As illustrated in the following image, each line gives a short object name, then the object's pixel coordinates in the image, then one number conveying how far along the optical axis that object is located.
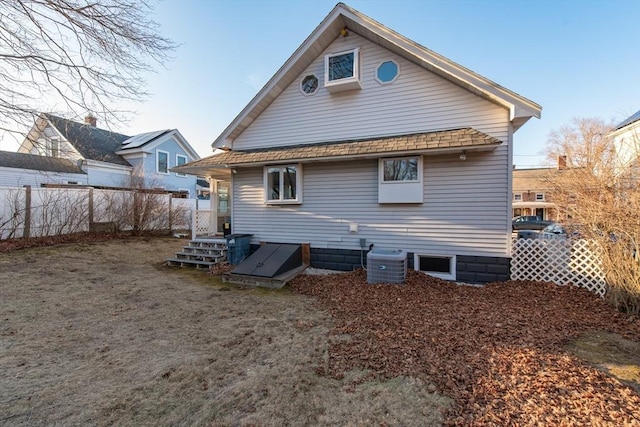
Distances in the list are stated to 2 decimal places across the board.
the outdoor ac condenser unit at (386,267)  6.55
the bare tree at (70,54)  5.19
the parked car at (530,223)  24.45
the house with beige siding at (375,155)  6.73
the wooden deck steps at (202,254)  8.88
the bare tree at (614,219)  4.88
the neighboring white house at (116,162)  16.52
